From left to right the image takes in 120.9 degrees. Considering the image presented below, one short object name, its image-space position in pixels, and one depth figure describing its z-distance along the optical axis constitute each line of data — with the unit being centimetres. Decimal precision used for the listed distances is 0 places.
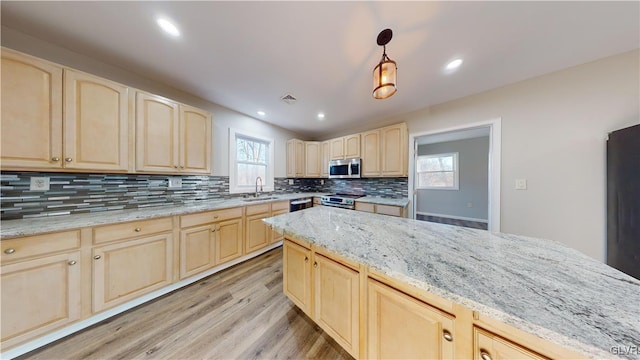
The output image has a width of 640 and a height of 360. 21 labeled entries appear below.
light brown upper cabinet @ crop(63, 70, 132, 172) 150
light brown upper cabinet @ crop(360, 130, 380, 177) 329
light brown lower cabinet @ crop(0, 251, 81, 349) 119
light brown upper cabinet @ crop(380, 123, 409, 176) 303
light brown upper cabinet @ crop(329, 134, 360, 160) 354
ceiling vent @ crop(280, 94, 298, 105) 255
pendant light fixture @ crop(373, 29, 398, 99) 125
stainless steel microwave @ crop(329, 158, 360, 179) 348
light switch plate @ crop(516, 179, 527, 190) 223
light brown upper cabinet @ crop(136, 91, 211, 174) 189
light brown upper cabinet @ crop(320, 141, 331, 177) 399
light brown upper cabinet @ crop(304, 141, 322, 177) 413
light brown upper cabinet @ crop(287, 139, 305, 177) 399
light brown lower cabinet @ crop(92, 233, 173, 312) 152
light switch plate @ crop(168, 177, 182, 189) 233
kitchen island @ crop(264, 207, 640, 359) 49
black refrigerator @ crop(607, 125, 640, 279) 145
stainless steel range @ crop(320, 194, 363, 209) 326
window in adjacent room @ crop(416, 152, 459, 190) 546
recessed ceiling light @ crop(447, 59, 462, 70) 182
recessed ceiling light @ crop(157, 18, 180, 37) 138
